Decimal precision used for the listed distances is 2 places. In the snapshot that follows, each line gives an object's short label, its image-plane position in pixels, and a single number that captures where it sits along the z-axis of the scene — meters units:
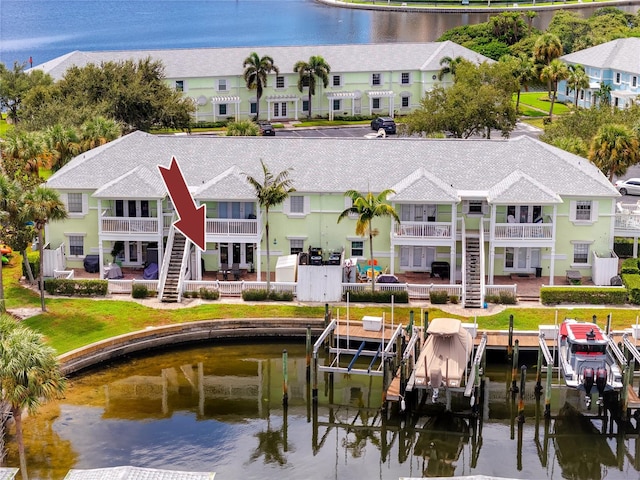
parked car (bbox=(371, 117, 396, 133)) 103.75
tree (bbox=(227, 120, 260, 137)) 82.19
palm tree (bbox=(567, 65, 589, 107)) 111.31
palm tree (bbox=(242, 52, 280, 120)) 107.88
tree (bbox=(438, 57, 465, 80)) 111.00
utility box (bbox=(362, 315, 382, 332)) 54.75
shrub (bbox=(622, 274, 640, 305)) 57.97
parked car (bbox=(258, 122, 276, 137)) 100.11
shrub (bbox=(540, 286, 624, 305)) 57.81
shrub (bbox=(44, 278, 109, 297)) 59.28
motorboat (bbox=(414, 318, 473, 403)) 47.50
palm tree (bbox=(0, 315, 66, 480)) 37.56
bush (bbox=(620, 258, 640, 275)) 60.50
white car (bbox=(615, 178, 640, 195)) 79.06
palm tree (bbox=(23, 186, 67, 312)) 55.44
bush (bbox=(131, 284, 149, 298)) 59.13
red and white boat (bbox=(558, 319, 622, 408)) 47.28
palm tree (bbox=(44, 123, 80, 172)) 69.81
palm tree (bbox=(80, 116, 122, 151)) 71.56
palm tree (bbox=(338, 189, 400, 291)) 58.22
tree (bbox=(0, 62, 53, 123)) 100.81
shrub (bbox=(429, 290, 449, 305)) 58.00
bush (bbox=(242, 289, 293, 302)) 58.78
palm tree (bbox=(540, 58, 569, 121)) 109.31
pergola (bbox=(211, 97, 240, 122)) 109.25
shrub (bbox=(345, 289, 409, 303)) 58.44
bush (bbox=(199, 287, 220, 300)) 59.03
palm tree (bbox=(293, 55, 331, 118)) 110.00
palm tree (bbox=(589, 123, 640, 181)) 68.81
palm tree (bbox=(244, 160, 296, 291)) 59.56
